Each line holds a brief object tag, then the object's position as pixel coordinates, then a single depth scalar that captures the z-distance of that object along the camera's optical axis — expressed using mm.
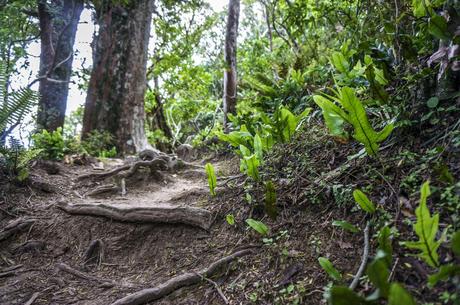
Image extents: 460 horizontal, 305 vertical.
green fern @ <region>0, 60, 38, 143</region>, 3412
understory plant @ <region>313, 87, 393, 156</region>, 1787
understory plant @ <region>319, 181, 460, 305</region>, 1028
